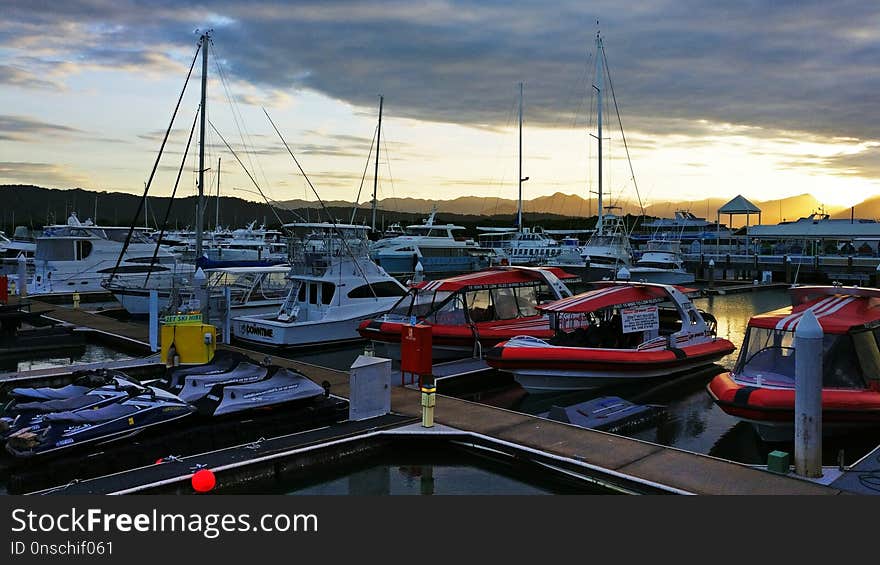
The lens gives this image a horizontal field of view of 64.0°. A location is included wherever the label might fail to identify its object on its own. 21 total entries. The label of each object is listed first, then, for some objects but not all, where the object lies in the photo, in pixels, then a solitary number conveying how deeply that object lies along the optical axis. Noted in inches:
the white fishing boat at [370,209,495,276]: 2146.9
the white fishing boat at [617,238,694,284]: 1836.9
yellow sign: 689.5
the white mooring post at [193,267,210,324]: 838.5
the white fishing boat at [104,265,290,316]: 922.2
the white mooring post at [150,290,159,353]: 743.1
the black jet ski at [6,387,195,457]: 374.0
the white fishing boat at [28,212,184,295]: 1362.0
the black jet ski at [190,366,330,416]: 451.8
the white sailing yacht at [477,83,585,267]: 2153.5
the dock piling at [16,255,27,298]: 1189.1
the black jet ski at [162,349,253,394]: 498.0
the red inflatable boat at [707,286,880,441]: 446.0
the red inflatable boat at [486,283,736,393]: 603.5
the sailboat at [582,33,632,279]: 1904.5
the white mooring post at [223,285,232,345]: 840.3
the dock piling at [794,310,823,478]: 344.5
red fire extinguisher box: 555.2
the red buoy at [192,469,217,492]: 339.3
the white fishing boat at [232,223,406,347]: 871.7
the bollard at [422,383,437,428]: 437.7
